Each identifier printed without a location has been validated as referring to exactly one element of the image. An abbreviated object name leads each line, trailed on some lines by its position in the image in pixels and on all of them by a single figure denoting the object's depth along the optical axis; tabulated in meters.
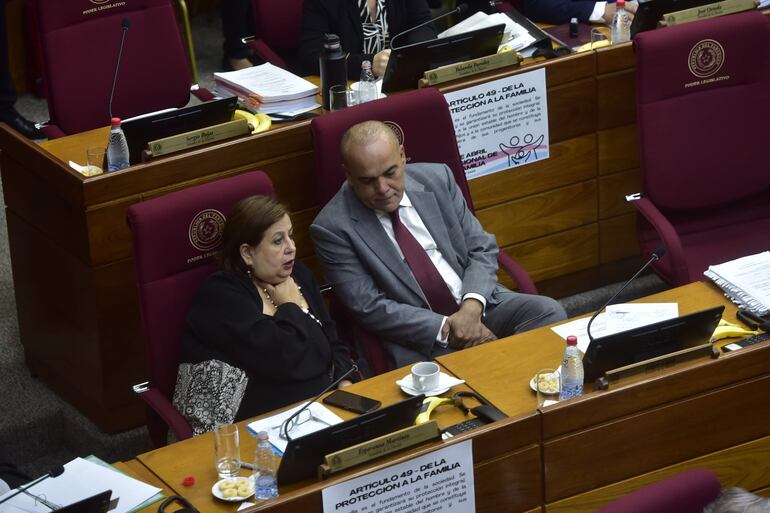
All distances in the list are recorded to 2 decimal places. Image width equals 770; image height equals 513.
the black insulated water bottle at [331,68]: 8.22
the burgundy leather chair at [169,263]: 6.63
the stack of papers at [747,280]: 6.56
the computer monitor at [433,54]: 8.15
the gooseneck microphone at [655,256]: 6.23
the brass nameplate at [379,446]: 5.21
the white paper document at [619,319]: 6.45
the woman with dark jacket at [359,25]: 9.45
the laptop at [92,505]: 4.76
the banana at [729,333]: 6.25
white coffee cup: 6.02
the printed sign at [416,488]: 5.24
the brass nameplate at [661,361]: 5.75
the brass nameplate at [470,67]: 8.20
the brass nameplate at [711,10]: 8.85
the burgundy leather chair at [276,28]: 9.84
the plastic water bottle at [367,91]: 8.22
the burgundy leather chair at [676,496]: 4.69
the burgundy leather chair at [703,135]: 8.10
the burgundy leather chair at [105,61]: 8.77
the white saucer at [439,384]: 6.00
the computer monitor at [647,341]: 5.69
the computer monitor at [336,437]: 5.14
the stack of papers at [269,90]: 8.20
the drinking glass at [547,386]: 5.87
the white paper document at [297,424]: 5.79
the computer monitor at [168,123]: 7.43
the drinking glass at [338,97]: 8.05
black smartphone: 5.92
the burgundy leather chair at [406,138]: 7.41
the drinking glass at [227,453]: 5.46
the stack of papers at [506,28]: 8.82
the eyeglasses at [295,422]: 5.77
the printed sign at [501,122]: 8.32
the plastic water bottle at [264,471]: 5.24
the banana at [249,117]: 7.85
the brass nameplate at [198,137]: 7.43
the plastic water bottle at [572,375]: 5.73
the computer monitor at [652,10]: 8.82
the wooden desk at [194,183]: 7.45
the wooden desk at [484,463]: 5.43
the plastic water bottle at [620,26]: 8.95
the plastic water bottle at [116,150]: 7.37
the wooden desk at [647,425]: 5.69
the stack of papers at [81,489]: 5.25
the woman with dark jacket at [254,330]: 6.58
